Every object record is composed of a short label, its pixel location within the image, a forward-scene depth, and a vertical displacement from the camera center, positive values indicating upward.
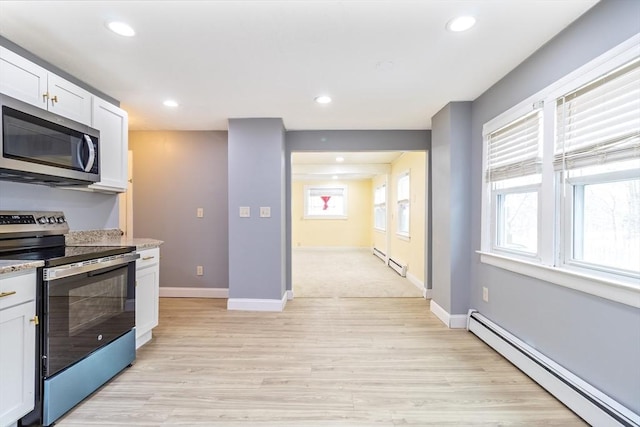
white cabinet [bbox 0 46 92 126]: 1.83 +0.82
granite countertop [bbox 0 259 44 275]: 1.45 -0.26
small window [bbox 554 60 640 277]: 1.56 +0.24
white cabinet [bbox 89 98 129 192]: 2.59 +0.61
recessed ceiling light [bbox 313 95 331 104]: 3.01 +1.12
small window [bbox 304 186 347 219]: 9.35 +0.34
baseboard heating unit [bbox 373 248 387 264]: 7.16 -1.01
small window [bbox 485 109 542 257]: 2.28 +0.25
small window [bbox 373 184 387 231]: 7.62 +0.14
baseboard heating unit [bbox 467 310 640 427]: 1.56 -1.02
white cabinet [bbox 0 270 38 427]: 1.46 -0.65
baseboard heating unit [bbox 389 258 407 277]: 5.57 -1.03
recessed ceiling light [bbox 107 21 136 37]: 1.86 +1.13
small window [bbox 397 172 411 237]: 5.68 +0.19
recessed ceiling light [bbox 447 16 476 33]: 1.80 +1.13
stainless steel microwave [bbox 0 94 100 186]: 1.77 +0.42
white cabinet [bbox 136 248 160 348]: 2.50 -0.68
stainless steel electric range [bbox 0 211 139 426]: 1.64 -0.59
